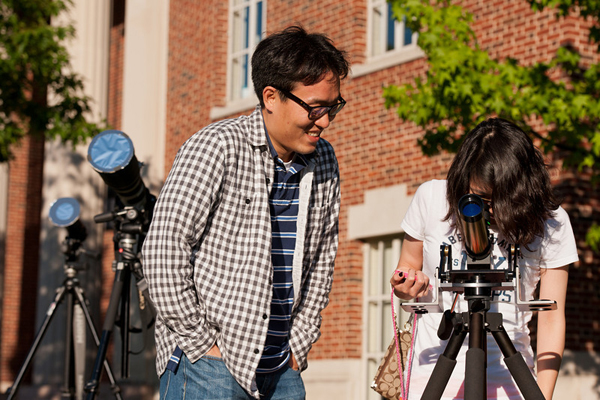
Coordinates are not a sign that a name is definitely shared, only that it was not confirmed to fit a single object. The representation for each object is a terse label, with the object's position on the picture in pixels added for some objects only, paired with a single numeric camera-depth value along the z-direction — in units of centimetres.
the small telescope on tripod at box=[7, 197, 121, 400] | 1168
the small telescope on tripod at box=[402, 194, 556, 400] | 424
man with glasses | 478
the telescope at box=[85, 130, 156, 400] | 875
